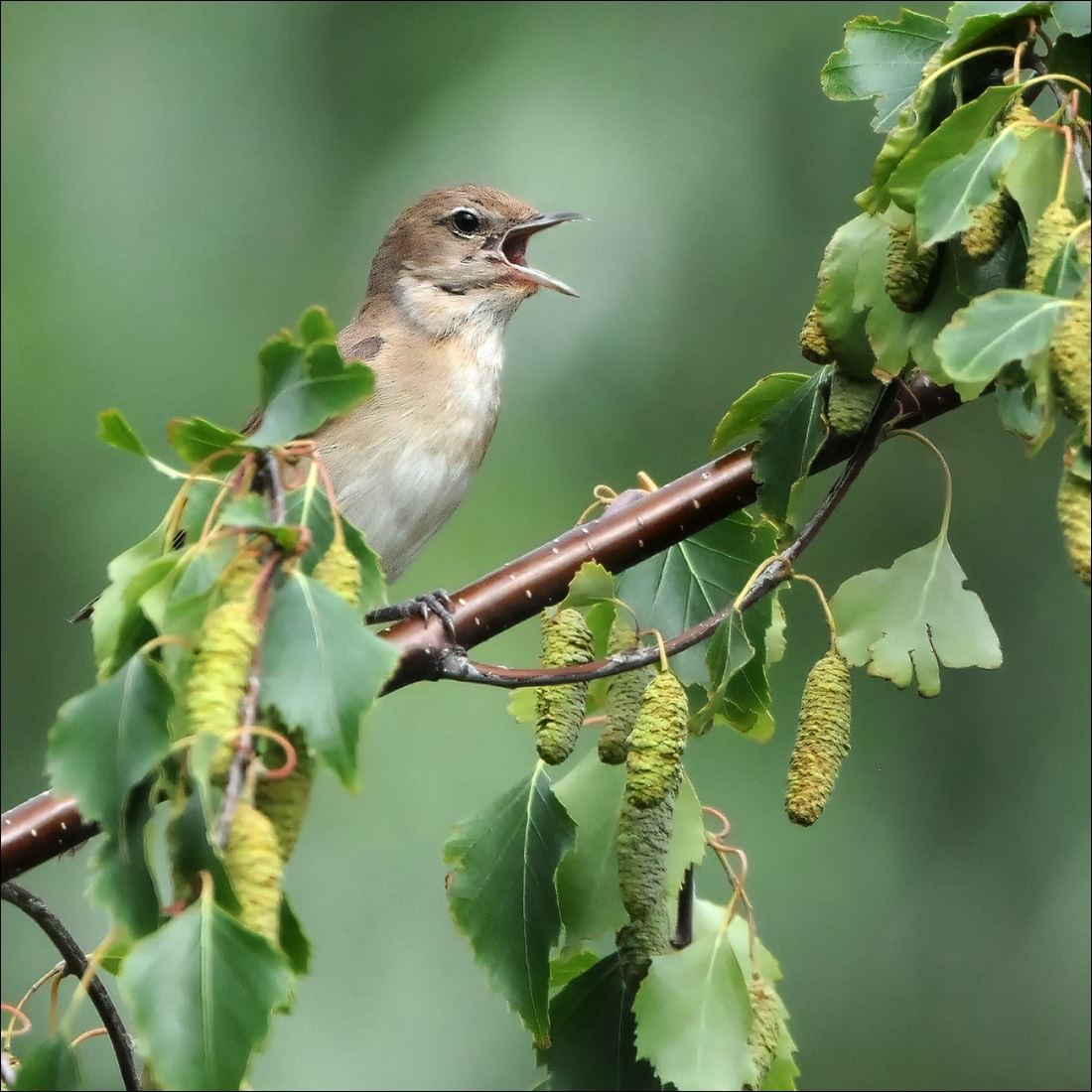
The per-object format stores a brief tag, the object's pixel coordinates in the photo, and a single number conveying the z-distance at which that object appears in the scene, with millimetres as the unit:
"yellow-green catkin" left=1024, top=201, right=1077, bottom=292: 3475
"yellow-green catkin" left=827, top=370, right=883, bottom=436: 4734
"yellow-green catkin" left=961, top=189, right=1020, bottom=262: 3854
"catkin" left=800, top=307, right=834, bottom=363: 4691
